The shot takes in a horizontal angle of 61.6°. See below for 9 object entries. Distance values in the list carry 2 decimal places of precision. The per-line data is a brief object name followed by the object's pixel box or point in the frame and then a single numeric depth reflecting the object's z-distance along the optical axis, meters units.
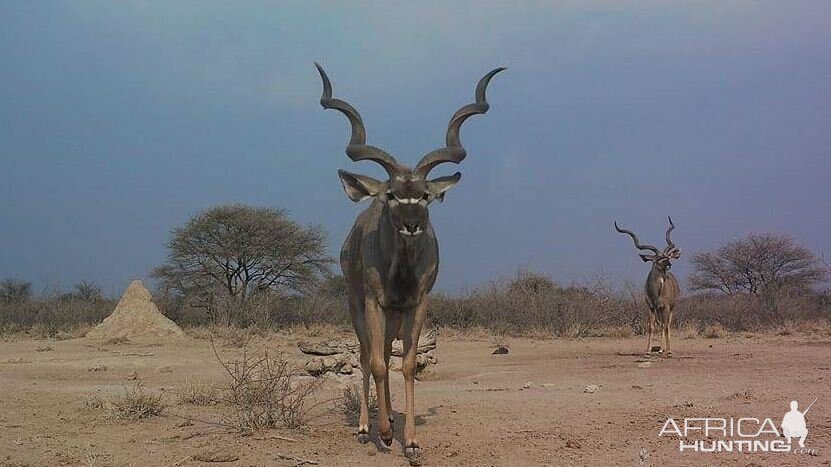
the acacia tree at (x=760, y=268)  35.91
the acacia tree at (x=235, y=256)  30.33
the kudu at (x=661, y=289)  16.86
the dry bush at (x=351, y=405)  7.88
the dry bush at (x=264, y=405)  6.68
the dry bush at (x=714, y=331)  22.11
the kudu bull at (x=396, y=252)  5.75
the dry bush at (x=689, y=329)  21.83
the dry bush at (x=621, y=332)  23.58
